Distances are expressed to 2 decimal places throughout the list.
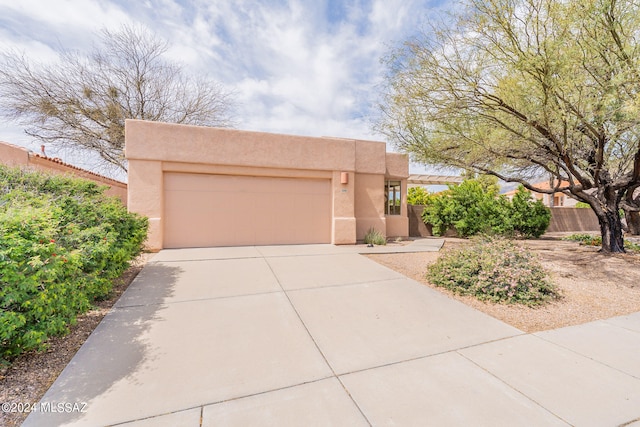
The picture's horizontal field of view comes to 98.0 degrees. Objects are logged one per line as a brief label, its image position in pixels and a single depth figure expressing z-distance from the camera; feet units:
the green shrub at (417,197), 52.50
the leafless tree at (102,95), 40.52
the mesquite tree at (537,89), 17.46
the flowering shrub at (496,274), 15.23
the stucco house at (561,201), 110.40
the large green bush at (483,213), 42.37
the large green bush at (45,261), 7.60
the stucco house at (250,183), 26.96
